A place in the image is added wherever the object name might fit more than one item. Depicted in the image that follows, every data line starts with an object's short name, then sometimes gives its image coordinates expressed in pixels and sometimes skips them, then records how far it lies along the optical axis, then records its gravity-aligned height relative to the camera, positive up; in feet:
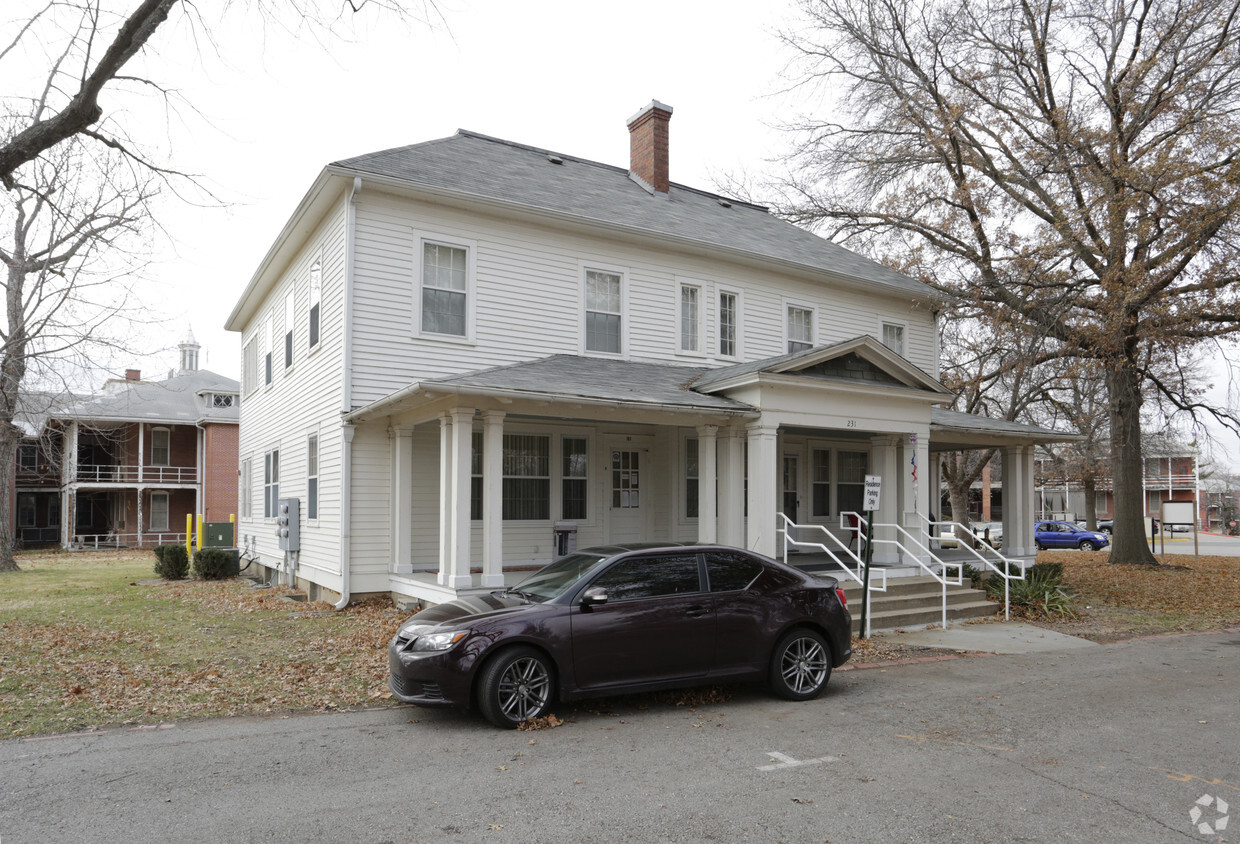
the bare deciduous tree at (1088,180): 58.80 +22.50
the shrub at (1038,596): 45.80 -7.67
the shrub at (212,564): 66.74 -8.25
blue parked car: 128.57 -12.22
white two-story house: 42.29 +4.71
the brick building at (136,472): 120.98 -1.73
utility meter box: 51.03 -3.99
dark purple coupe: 22.38 -4.96
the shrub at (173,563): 68.23 -8.31
